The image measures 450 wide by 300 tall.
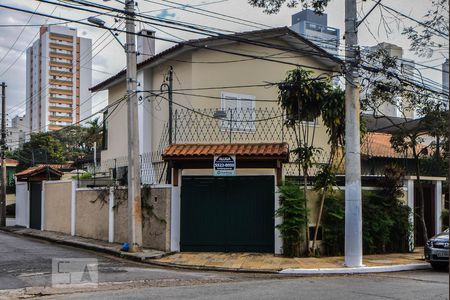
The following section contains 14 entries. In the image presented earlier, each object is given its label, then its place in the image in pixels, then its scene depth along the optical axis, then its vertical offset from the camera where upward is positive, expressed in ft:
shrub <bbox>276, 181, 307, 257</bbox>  45.60 -3.95
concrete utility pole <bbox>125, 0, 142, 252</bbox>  47.62 +1.60
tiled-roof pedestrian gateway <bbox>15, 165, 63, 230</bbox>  81.35 -2.69
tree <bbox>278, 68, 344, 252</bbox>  46.06 +6.58
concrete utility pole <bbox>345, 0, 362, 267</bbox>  42.22 +2.29
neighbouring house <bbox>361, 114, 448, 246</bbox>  53.21 -0.67
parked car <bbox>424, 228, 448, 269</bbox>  41.73 -6.36
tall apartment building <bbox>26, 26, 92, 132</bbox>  337.72 +64.56
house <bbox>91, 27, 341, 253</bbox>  47.73 +4.81
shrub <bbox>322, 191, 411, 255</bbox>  47.78 -4.74
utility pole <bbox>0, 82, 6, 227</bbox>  94.03 -2.74
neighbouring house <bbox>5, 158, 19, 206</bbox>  151.12 -1.58
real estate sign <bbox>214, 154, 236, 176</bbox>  47.11 +0.91
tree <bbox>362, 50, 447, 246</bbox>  49.14 +7.79
